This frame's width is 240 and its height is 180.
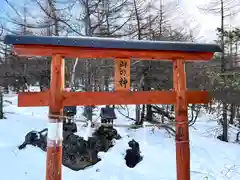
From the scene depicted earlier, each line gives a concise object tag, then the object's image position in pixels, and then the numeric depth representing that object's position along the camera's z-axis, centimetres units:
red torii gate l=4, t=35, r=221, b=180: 244
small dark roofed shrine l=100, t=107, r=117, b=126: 632
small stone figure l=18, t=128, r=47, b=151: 547
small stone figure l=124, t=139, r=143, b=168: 512
